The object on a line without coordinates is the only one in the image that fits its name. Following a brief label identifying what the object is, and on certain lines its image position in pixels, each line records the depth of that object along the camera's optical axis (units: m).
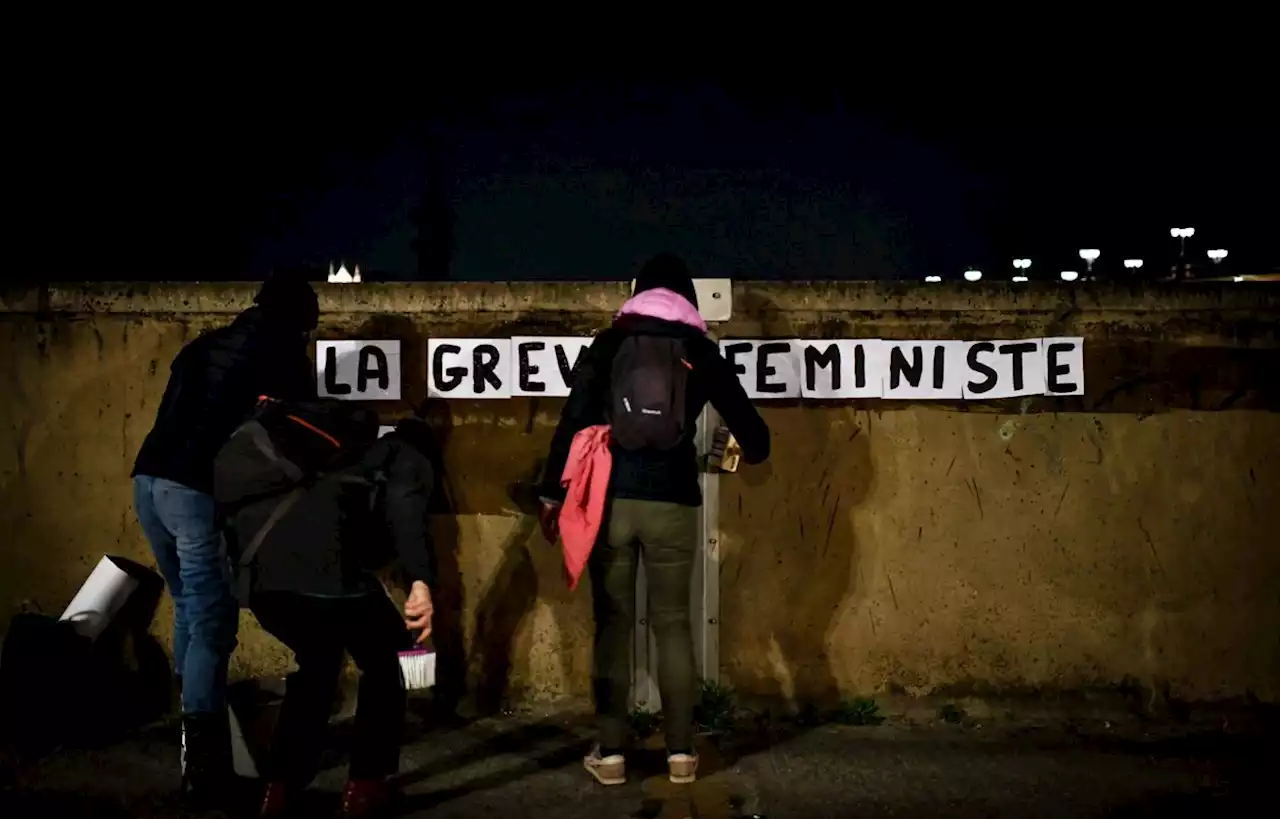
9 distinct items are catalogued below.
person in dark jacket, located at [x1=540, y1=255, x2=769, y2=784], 4.13
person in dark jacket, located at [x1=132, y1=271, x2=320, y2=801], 4.03
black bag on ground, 4.74
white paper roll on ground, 4.90
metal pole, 5.02
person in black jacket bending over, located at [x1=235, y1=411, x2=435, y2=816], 3.66
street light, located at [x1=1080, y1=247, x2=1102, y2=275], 55.22
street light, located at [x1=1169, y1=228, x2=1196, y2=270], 45.28
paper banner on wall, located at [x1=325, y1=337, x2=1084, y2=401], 5.14
